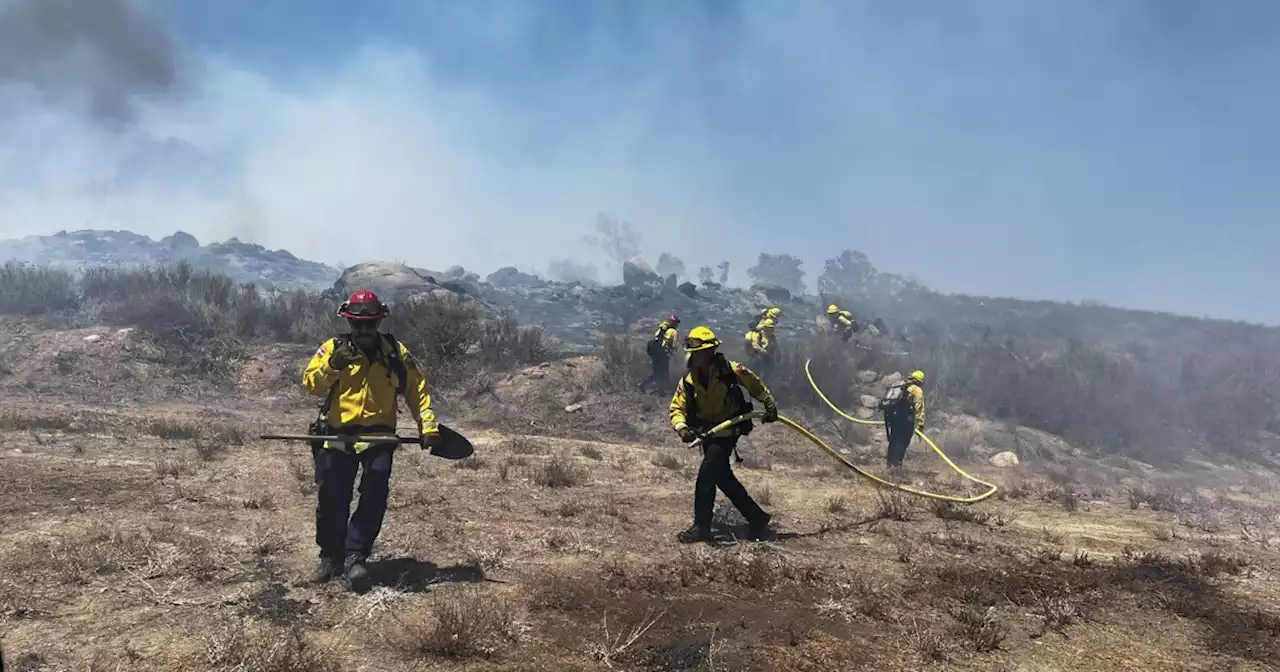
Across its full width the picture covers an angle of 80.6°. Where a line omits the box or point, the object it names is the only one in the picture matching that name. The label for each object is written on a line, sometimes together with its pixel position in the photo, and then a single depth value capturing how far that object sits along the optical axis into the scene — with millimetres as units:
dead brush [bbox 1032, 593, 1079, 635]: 4551
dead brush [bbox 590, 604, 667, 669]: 3914
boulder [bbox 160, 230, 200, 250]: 56572
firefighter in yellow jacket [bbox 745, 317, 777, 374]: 16797
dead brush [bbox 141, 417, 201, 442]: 10031
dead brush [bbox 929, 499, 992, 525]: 7430
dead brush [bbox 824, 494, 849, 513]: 7691
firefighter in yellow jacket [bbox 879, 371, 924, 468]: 11391
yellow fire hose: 6125
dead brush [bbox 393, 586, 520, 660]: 3875
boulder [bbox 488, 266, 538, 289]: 56647
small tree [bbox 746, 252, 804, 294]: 82625
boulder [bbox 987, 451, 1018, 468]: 14242
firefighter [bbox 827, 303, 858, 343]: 18750
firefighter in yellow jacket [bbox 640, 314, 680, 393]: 15453
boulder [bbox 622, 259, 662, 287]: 46094
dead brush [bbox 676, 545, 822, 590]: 5184
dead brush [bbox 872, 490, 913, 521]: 7439
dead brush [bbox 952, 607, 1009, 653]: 4191
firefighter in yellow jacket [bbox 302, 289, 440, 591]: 4867
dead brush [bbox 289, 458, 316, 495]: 7484
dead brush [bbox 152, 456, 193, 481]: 7644
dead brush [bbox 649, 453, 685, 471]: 10242
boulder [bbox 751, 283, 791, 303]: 37000
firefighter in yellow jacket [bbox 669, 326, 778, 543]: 6180
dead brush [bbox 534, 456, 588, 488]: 8625
